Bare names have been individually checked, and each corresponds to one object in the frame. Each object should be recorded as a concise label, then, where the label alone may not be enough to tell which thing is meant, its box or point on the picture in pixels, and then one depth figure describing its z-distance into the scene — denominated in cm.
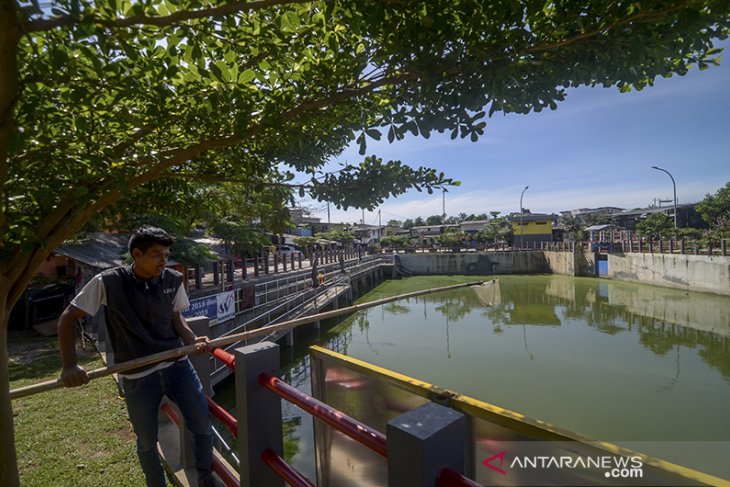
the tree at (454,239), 3522
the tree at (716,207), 2600
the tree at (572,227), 3341
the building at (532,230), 3619
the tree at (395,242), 3822
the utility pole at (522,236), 3518
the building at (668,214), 3325
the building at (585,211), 5381
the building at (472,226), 5054
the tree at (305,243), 2670
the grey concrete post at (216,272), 1012
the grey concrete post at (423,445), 100
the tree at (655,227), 2580
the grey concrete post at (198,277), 931
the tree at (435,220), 6216
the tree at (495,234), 3725
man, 199
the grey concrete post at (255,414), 181
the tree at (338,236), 3428
